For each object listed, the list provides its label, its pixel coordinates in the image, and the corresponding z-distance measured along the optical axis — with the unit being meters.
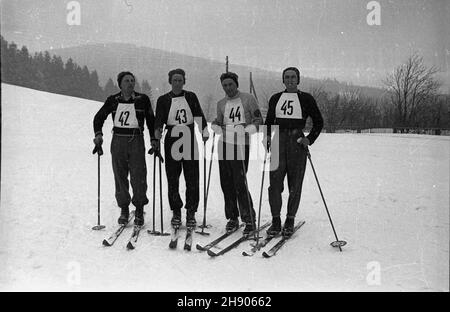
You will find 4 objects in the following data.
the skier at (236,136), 5.19
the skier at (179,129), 5.35
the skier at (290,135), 4.97
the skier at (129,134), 5.46
